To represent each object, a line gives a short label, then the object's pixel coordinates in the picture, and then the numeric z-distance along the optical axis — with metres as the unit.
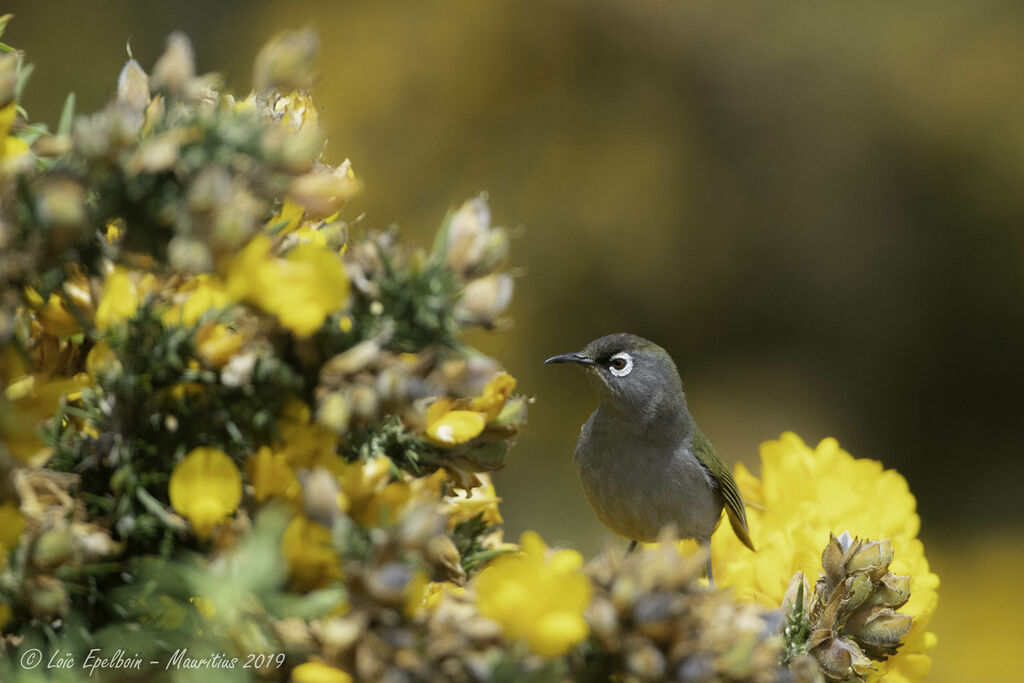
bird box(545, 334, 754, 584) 4.36
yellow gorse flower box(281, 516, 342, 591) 2.99
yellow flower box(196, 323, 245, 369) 3.12
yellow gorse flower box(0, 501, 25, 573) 2.95
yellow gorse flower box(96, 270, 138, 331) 3.14
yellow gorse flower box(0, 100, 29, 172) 3.07
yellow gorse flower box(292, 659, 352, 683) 2.72
